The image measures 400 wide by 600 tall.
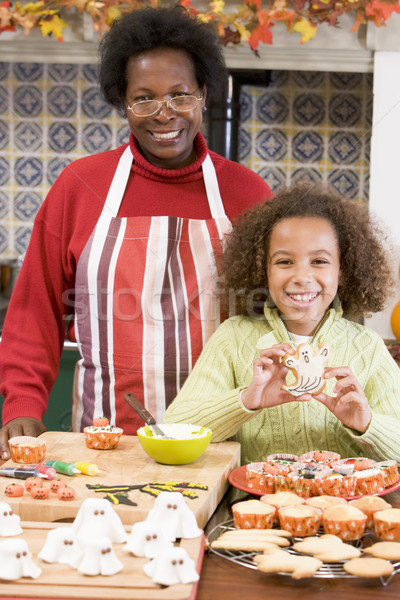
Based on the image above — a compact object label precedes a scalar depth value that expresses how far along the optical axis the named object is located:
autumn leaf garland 2.45
